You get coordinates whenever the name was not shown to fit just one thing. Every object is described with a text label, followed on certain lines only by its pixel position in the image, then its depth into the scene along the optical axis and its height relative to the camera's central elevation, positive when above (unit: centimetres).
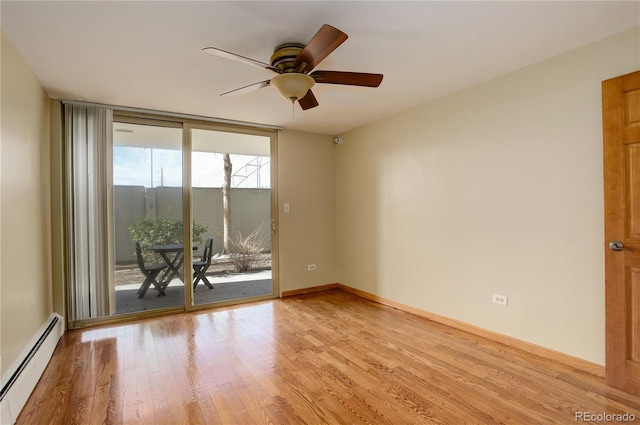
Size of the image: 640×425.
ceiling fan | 210 +98
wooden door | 206 -14
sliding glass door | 335 +0
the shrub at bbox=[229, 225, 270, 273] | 434 -52
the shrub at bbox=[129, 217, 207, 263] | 372 -22
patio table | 388 -57
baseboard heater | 184 -107
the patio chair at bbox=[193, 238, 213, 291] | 408 -66
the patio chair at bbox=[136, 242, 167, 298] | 374 -71
